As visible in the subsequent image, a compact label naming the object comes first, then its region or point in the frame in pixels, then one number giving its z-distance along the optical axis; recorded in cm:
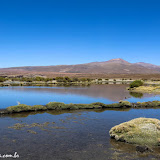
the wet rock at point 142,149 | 1052
